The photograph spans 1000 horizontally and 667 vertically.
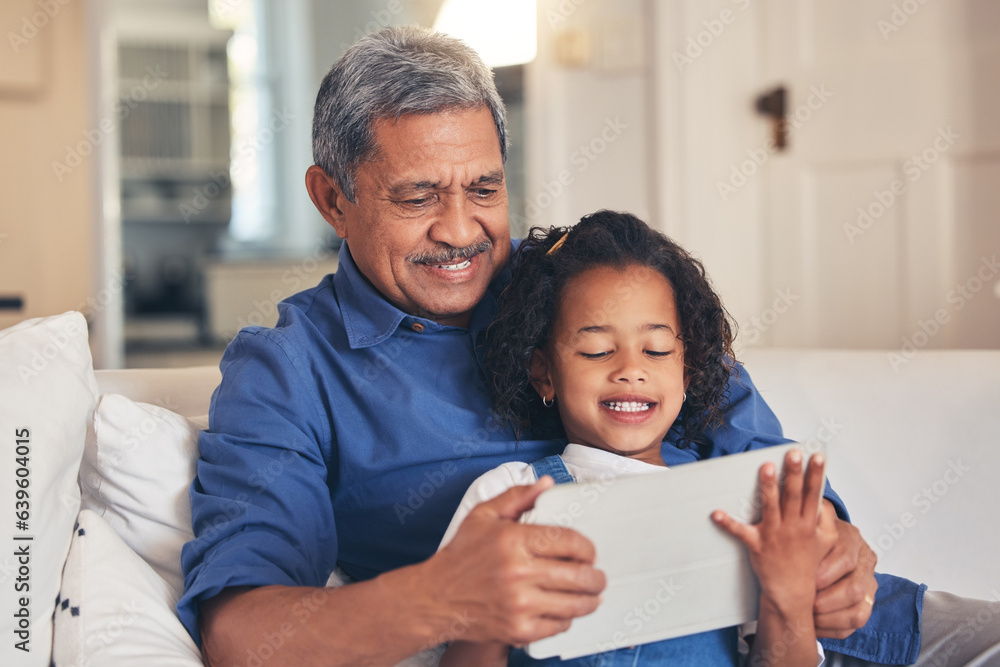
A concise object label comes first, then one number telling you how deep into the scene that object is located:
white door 2.56
